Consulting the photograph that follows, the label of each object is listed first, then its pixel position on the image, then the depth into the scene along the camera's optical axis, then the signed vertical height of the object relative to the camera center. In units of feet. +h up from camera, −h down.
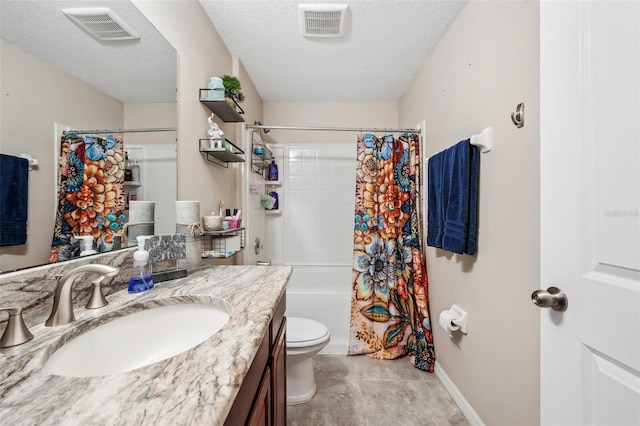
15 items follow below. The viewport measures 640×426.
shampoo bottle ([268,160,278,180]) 9.16 +1.49
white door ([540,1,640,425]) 1.74 +0.06
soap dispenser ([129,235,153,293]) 2.99 -0.76
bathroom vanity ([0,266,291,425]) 1.24 -0.96
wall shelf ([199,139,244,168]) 4.83 +1.21
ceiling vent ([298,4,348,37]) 4.87 +3.94
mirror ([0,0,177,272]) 2.00 +1.18
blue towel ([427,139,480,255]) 4.40 +0.31
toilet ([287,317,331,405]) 5.09 -3.01
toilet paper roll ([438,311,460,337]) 4.98 -2.10
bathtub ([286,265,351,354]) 7.34 -2.78
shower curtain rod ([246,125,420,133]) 6.84 +2.30
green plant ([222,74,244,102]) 5.19 +2.59
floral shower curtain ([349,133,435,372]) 6.76 -0.76
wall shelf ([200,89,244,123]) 4.82 +2.11
